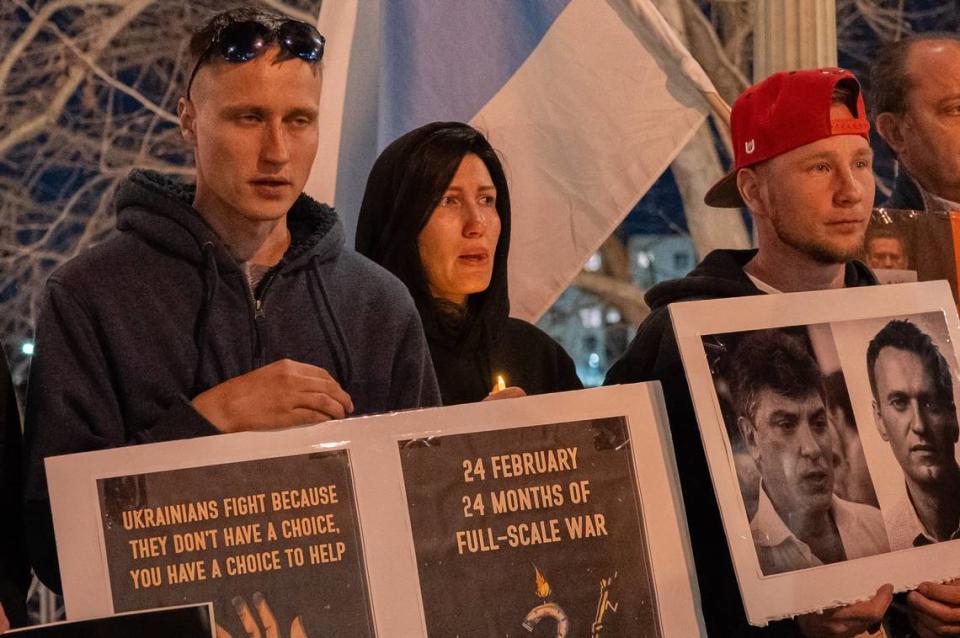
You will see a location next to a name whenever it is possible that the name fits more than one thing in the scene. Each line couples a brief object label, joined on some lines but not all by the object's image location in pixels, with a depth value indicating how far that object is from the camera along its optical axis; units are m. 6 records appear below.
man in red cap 5.30
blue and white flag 7.19
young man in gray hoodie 4.10
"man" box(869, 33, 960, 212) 6.58
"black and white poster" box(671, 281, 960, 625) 4.22
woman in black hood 6.07
